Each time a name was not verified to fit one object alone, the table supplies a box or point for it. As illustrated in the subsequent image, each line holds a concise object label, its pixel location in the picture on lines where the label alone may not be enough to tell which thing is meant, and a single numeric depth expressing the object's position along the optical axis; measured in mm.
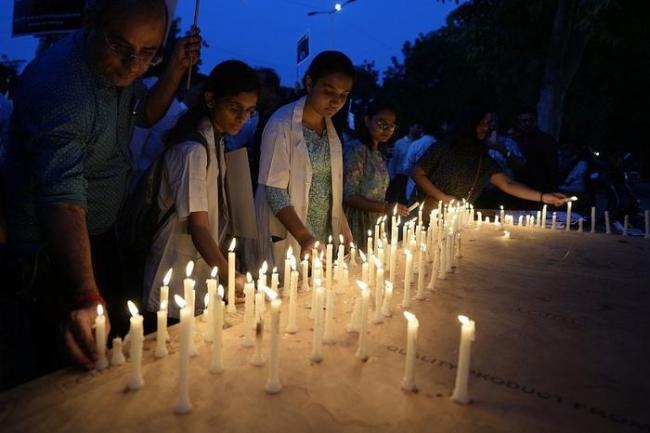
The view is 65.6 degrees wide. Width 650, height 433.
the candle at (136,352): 1395
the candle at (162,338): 1624
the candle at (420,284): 2400
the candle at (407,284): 2217
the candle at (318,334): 1642
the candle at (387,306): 2060
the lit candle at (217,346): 1535
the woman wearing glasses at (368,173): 4098
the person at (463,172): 5008
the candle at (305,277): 2443
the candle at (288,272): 2220
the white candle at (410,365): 1427
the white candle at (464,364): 1363
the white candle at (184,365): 1309
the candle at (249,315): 1758
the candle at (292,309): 1914
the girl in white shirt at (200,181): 2459
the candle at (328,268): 2368
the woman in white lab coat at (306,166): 3231
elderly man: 1659
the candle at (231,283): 2139
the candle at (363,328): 1662
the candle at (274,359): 1416
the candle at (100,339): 1471
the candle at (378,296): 2008
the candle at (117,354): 1549
